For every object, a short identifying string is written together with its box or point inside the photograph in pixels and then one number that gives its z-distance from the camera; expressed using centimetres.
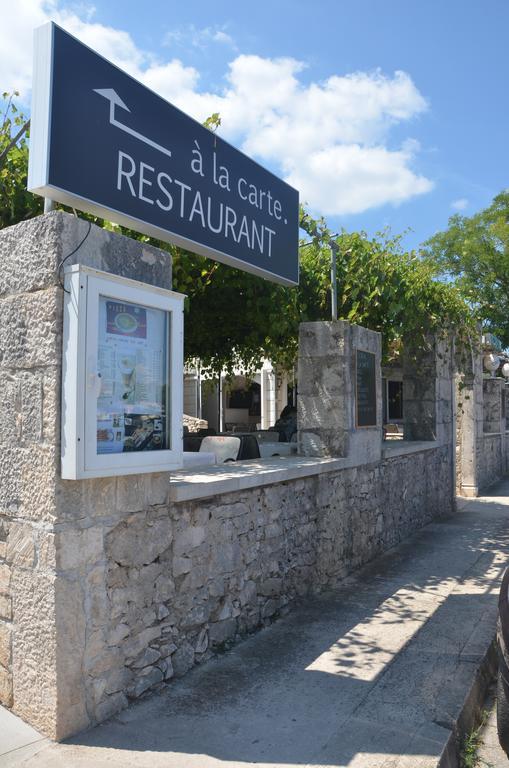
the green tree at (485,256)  2047
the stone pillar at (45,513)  299
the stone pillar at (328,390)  618
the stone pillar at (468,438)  1211
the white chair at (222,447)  641
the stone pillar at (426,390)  952
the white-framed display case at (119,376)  300
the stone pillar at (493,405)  1482
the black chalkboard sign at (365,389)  648
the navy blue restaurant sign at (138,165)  306
